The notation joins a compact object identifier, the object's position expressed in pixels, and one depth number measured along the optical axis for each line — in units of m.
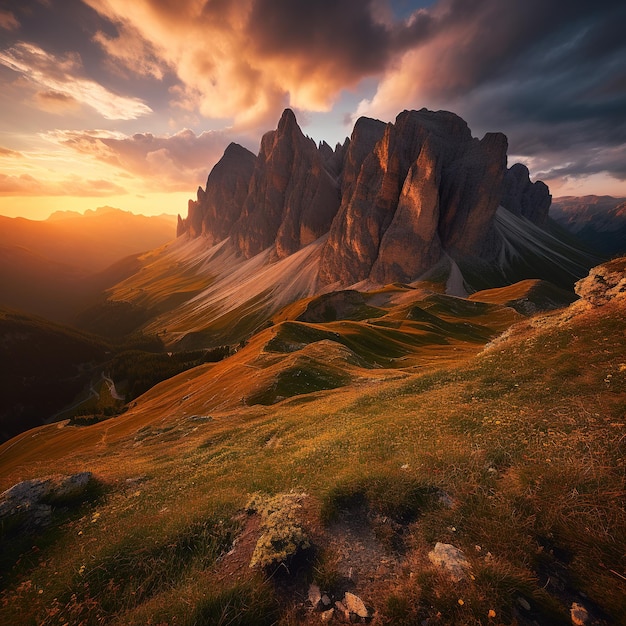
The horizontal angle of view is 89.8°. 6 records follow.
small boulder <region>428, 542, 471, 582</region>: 7.64
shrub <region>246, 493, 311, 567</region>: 9.24
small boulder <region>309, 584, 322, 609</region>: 7.95
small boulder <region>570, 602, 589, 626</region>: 6.45
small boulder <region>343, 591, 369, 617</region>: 7.41
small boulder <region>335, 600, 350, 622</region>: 7.48
